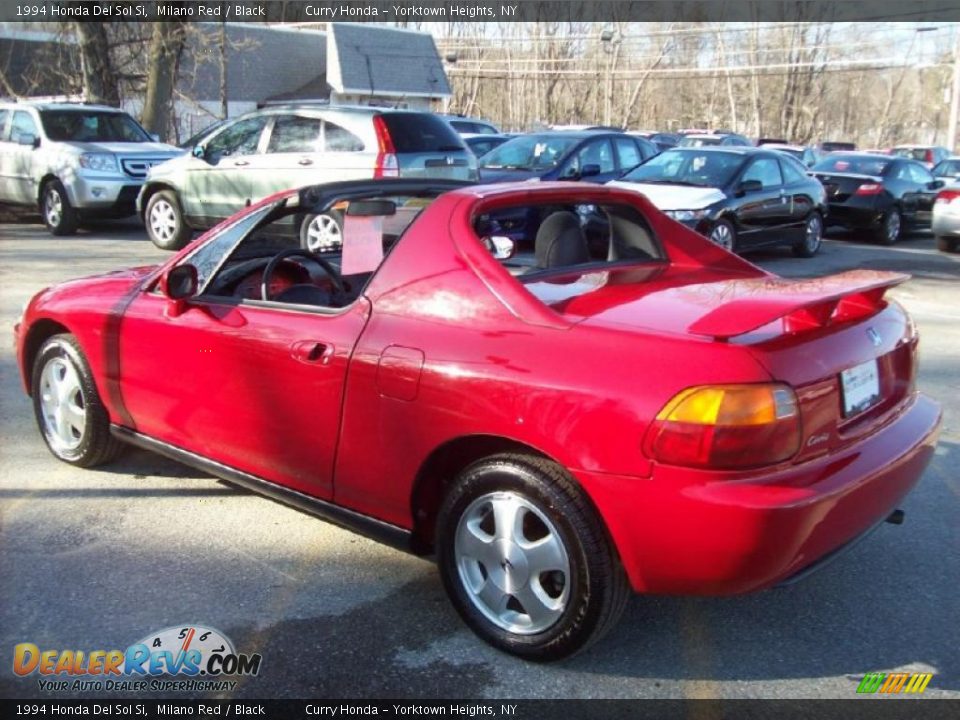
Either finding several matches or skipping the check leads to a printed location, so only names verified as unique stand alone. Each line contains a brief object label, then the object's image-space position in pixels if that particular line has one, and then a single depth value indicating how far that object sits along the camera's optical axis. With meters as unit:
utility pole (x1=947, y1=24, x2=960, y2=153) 30.62
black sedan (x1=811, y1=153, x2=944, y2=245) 16.25
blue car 13.39
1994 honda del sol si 2.73
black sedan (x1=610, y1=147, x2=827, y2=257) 11.80
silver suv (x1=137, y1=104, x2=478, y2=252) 11.15
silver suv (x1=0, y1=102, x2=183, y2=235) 13.77
